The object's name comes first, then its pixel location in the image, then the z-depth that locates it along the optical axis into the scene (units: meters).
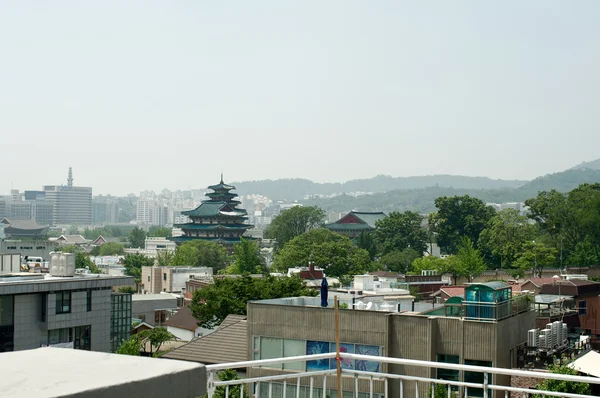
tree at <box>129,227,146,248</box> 153.50
